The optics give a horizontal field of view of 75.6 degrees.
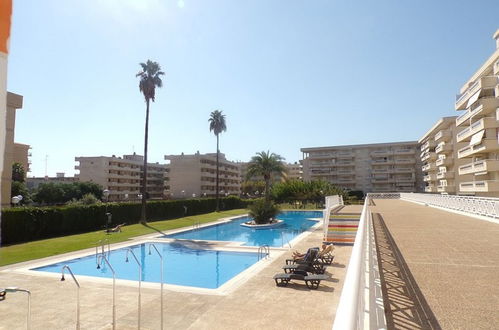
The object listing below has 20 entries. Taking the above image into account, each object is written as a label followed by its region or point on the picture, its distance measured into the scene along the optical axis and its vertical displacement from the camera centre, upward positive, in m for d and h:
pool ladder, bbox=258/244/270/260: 18.28 -3.79
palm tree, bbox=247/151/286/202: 58.06 +4.34
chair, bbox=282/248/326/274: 13.01 -3.16
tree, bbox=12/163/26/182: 63.27 +3.56
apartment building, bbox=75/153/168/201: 86.75 +4.44
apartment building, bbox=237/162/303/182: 137.18 +8.34
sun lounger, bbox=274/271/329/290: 11.30 -3.22
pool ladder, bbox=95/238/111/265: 18.53 -3.69
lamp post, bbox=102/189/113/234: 31.02 -2.84
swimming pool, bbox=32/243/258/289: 15.95 -4.28
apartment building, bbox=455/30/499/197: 34.84 +6.76
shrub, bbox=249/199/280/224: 35.69 -2.46
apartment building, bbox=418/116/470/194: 54.56 +5.51
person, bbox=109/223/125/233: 28.85 -3.57
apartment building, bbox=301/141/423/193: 83.56 +6.05
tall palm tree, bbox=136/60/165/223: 36.88 +12.52
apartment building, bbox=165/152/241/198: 91.81 +4.19
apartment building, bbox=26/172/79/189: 97.25 +3.99
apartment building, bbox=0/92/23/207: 33.44 +5.68
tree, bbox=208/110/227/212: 59.31 +12.26
